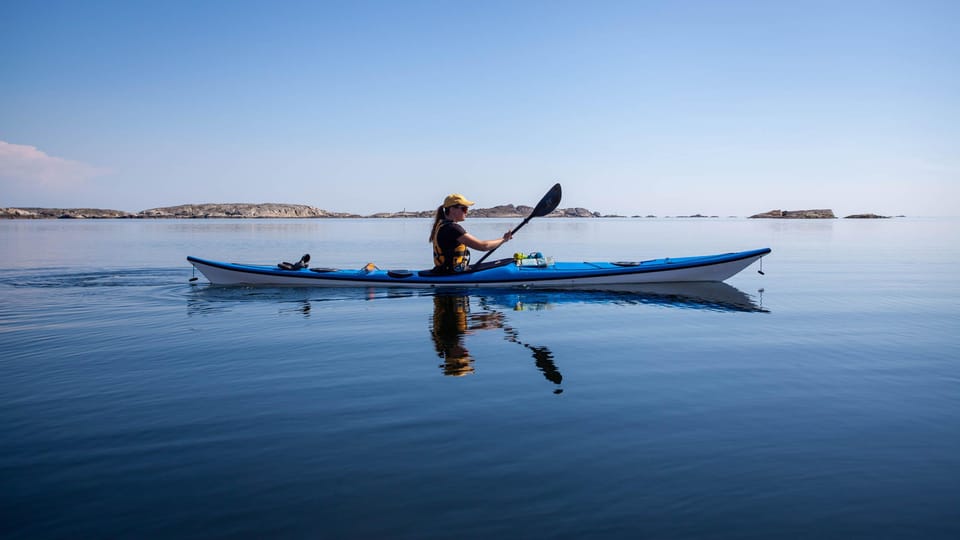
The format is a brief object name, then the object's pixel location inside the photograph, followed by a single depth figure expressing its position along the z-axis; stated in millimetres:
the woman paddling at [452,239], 10741
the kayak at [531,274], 12148
